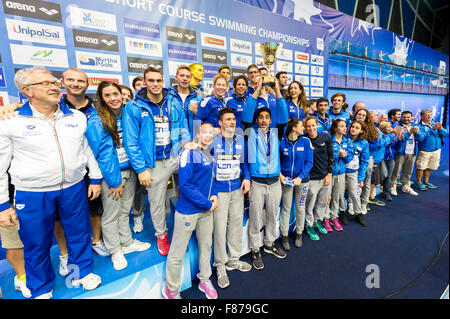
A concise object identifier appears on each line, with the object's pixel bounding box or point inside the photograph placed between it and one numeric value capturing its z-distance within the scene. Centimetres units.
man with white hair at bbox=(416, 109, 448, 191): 439
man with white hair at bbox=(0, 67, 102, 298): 129
